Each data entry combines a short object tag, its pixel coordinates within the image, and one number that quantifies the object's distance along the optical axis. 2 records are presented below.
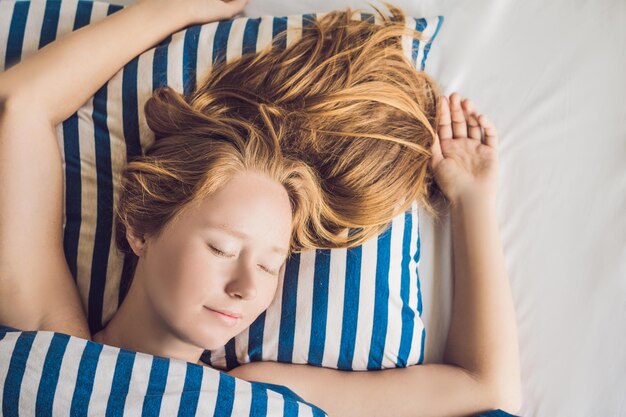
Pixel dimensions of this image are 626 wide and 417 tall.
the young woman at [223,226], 1.04
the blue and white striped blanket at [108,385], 0.97
